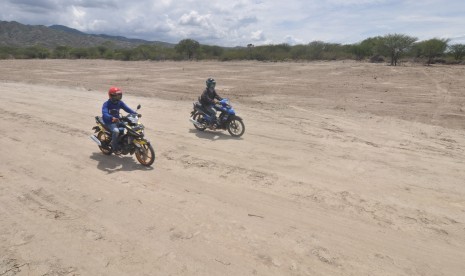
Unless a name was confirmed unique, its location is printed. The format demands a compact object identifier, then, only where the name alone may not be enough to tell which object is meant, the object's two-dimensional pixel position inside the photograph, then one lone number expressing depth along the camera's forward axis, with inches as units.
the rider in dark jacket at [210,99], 377.4
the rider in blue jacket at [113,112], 275.9
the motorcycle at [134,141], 270.2
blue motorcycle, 369.7
